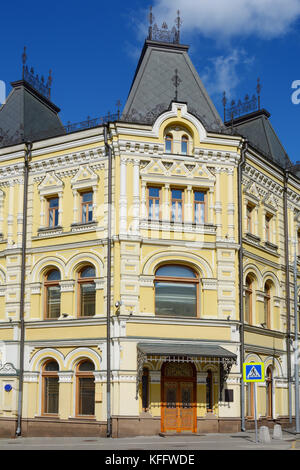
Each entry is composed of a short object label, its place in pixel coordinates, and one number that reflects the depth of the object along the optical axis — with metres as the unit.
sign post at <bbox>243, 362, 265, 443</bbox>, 24.81
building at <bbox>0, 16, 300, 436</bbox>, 28.97
